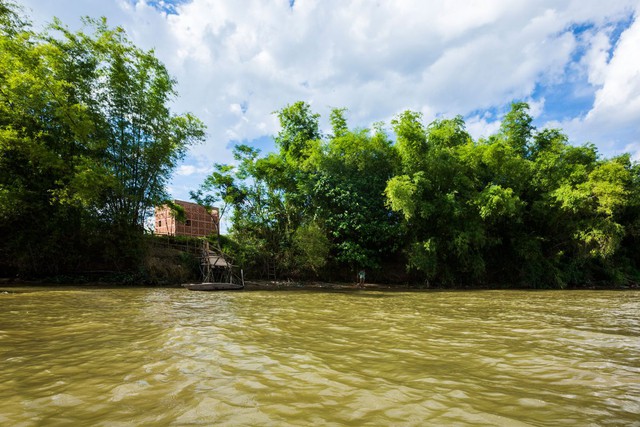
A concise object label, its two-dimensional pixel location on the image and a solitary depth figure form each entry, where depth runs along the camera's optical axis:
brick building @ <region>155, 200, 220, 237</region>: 31.91
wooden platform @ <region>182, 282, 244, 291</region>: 14.48
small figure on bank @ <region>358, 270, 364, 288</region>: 19.22
